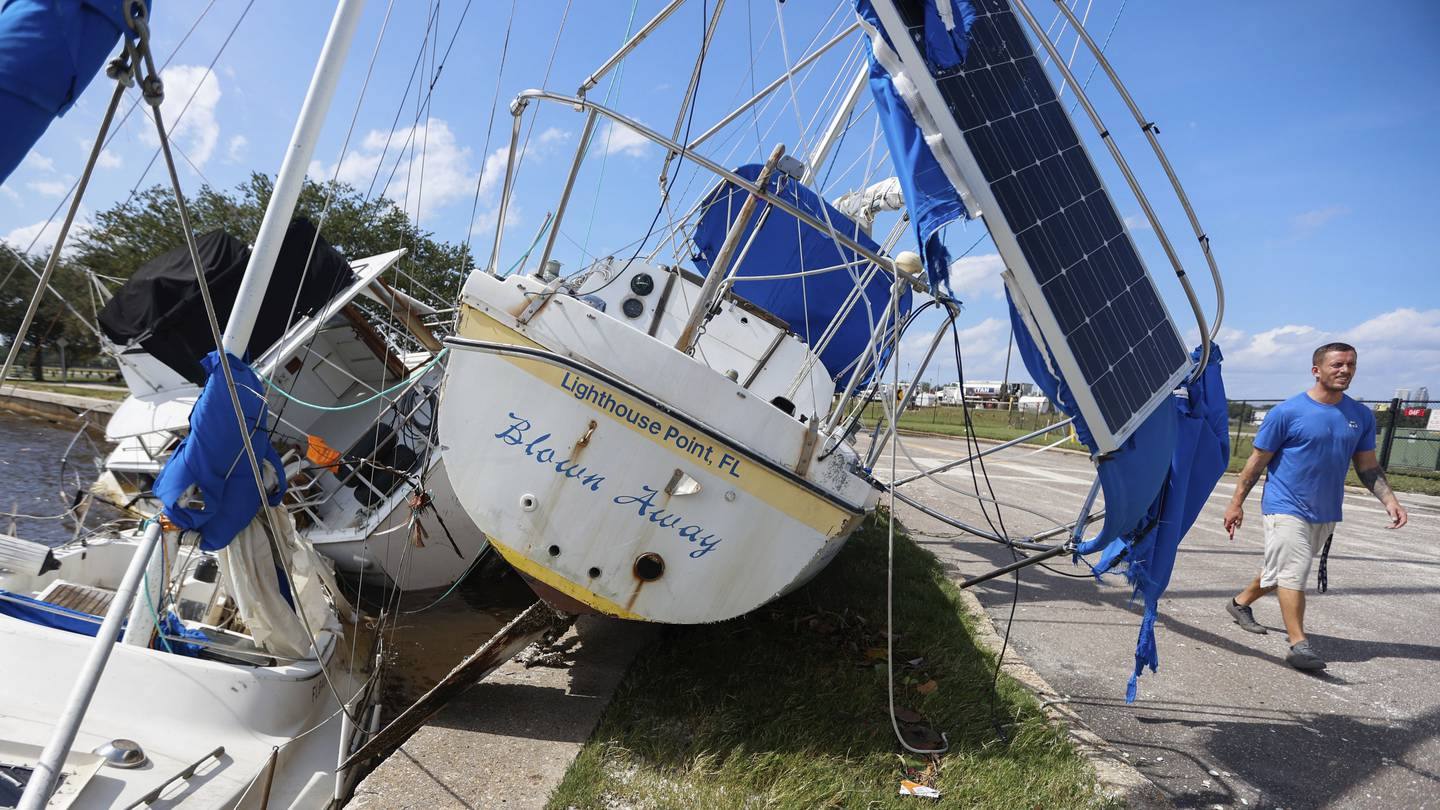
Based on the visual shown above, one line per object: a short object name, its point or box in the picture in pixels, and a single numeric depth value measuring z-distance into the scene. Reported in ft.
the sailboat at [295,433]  19.33
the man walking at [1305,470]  13.55
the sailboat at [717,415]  10.23
